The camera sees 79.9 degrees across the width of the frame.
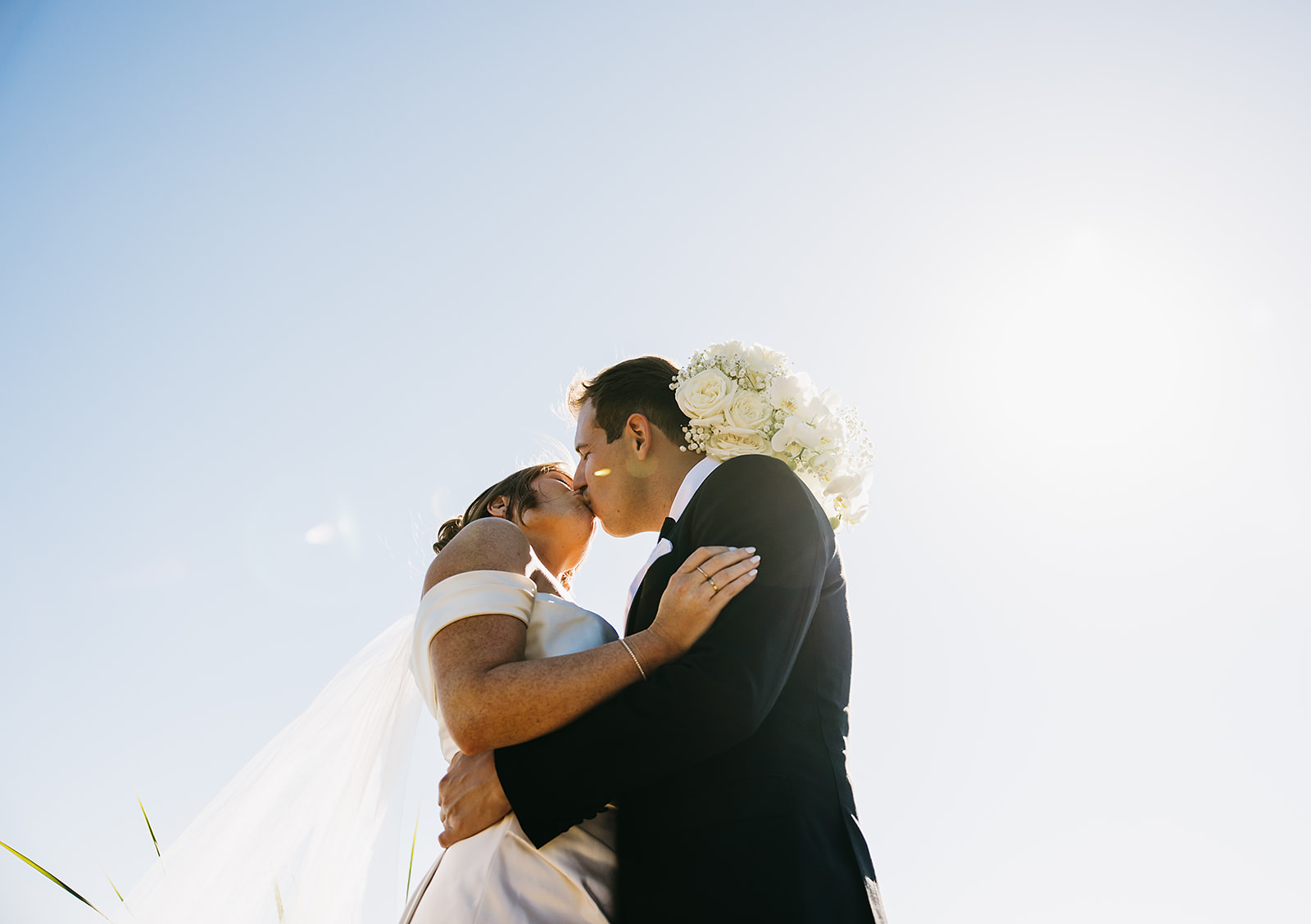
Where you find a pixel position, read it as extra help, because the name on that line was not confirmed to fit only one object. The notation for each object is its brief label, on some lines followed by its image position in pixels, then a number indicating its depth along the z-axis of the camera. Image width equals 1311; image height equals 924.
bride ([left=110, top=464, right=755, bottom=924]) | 2.75
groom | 2.39
